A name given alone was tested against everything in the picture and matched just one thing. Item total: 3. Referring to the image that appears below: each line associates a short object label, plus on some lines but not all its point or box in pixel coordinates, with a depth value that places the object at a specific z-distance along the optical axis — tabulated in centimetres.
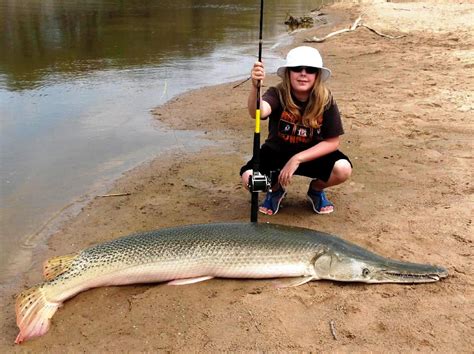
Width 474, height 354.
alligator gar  376
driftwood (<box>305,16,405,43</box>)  1927
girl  457
